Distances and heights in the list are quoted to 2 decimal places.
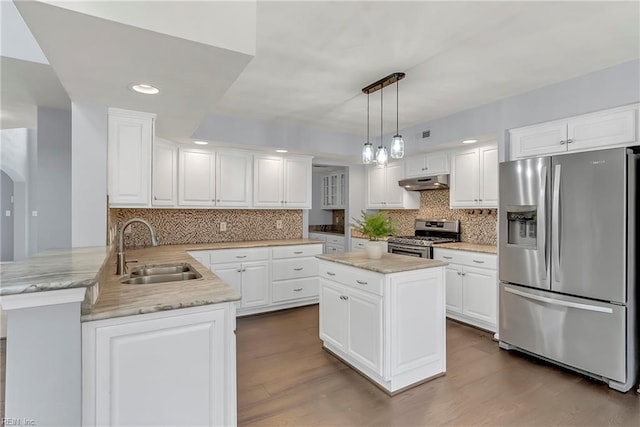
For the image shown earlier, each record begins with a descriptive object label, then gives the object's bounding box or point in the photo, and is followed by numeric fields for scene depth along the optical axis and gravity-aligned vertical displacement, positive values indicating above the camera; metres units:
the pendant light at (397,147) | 2.70 +0.55
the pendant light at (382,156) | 2.84 +0.50
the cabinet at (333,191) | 6.16 +0.45
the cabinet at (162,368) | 1.37 -0.71
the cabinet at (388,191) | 5.05 +0.36
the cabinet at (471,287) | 3.46 -0.84
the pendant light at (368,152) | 2.90 +0.54
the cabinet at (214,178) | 4.06 +0.46
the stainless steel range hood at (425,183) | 4.35 +0.43
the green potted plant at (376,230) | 2.73 -0.15
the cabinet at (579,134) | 2.49 +0.68
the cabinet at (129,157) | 2.49 +0.45
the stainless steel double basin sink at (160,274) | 2.28 -0.46
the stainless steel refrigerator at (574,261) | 2.36 -0.40
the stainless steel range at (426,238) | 4.25 -0.37
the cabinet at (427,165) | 4.34 +0.69
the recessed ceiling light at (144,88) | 2.00 +0.79
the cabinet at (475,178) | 3.76 +0.43
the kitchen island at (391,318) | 2.32 -0.81
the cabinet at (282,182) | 4.54 +0.45
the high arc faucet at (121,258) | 2.23 -0.31
